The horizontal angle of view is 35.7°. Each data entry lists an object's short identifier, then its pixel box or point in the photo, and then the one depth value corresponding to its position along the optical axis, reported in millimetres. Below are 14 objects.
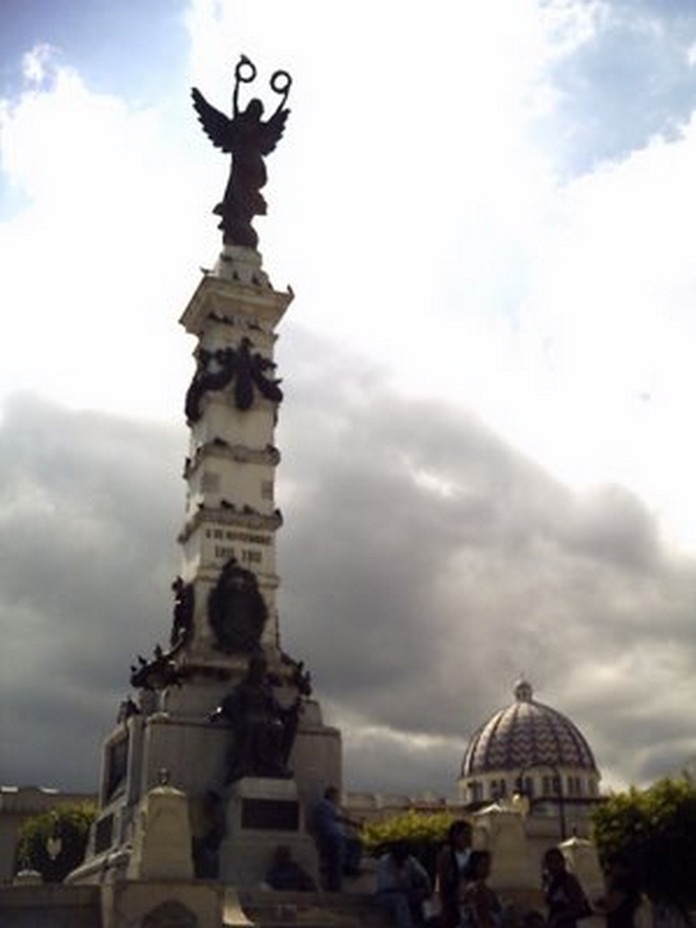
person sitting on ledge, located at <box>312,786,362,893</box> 27906
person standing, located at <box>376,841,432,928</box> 17562
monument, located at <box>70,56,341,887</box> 28031
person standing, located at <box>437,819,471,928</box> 12133
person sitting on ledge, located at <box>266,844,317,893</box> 26297
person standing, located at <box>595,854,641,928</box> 11453
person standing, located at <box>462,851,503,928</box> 11898
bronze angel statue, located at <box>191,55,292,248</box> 41000
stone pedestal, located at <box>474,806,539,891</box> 24234
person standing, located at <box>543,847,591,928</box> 12016
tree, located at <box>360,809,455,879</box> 56281
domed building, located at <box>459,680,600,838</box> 119562
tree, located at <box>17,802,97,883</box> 63312
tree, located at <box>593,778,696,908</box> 49656
